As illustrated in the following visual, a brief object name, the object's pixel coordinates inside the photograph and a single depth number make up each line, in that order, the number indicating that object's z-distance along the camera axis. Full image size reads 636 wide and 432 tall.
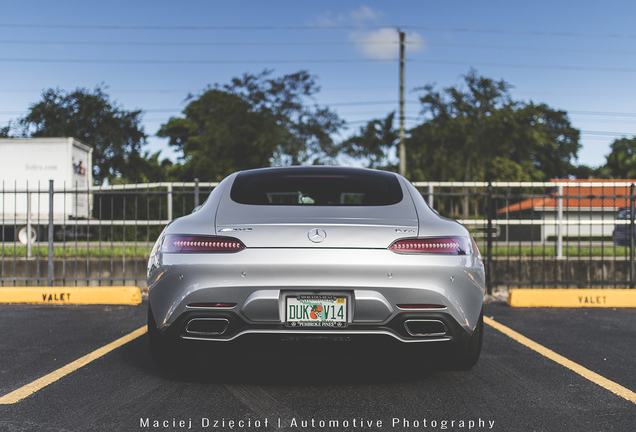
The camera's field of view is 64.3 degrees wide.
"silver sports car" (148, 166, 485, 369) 2.74
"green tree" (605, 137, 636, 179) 52.84
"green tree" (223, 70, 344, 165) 34.44
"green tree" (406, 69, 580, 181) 29.86
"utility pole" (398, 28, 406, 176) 20.47
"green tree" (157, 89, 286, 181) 34.16
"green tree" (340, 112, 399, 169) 52.12
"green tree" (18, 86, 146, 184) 35.38
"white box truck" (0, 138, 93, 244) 15.40
